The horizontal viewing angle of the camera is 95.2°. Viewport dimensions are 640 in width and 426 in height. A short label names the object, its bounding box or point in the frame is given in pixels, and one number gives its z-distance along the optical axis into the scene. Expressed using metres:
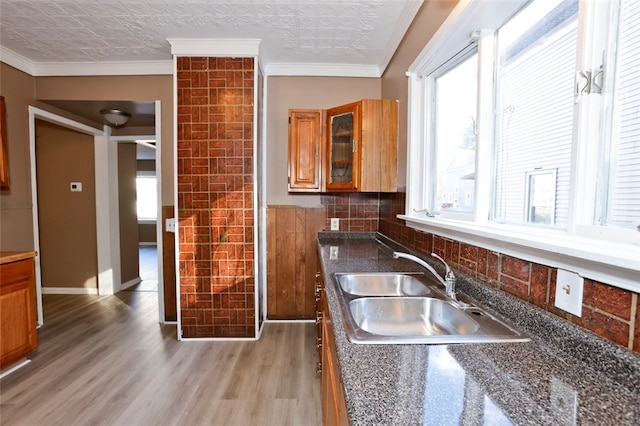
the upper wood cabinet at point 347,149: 2.29
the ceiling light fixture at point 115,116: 3.05
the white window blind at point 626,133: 0.74
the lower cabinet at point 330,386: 0.86
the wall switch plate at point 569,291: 0.76
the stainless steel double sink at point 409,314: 0.86
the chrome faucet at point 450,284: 1.25
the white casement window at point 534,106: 0.97
